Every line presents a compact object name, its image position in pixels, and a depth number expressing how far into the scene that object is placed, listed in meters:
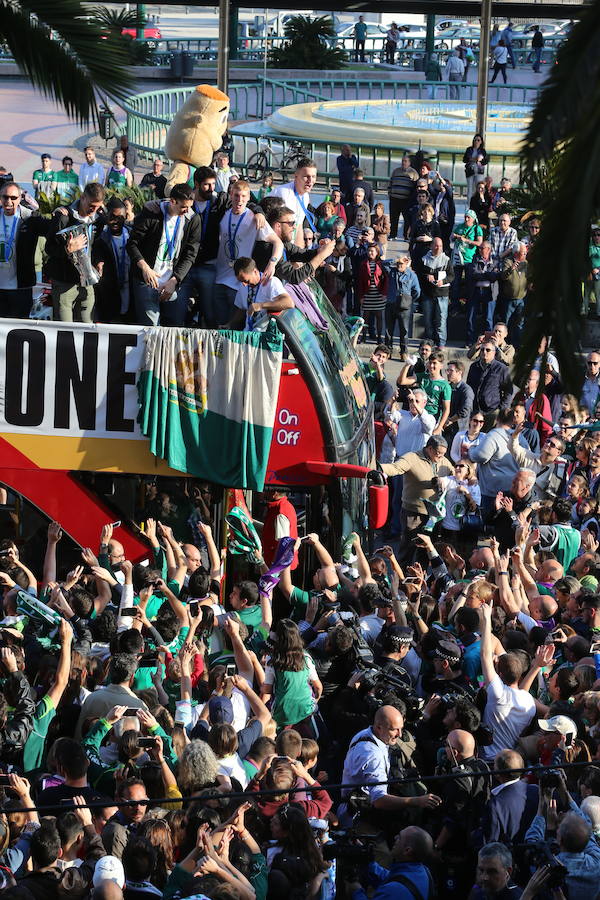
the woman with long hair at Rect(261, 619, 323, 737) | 17.45
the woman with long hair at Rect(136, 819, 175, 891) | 13.68
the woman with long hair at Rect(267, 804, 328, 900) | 13.72
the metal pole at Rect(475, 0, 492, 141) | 47.22
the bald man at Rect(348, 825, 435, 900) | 13.55
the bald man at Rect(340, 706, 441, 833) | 15.73
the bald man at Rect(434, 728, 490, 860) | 15.09
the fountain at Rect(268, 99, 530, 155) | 59.31
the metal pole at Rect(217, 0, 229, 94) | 46.56
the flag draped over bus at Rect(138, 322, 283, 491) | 21.44
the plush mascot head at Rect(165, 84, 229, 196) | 25.28
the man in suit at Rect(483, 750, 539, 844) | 15.05
